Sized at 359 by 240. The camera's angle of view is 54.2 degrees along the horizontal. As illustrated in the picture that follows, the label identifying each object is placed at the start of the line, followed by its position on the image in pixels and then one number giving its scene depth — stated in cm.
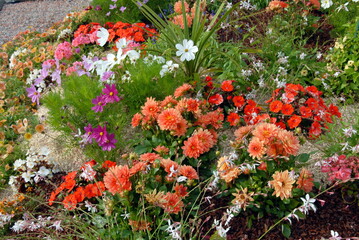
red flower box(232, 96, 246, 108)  292
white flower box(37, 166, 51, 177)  276
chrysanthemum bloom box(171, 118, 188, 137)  249
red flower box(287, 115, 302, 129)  266
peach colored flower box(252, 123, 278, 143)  201
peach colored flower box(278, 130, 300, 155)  197
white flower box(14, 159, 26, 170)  281
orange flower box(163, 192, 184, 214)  195
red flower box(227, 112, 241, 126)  281
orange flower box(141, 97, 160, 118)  253
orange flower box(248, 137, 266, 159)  199
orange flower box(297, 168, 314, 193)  203
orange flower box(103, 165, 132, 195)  199
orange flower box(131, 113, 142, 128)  261
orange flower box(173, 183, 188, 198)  206
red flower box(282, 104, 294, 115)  268
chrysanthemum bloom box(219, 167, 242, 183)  198
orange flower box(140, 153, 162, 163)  225
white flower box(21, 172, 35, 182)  273
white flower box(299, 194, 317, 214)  144
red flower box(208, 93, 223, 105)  293
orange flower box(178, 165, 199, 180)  209
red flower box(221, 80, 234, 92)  293
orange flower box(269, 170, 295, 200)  192
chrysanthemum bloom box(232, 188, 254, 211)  182
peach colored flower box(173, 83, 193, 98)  278
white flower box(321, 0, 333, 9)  363
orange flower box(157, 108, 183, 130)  238
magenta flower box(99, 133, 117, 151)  250
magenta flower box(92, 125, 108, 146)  246
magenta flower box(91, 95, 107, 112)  256
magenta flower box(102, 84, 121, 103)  256
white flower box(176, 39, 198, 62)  286
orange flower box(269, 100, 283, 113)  271
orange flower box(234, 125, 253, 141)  221
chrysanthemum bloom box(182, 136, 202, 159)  232
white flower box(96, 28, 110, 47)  297
